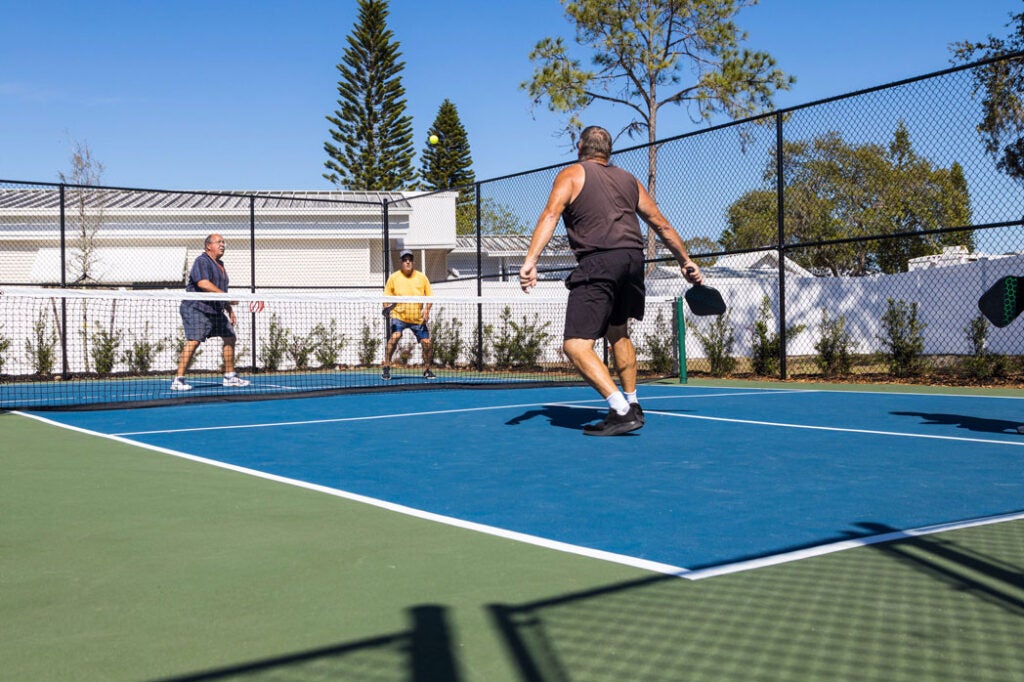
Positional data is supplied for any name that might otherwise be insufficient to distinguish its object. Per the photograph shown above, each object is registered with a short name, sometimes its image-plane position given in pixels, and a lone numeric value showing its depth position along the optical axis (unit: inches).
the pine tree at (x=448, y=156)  2123.5
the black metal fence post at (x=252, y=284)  662.2
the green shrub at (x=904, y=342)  474.3
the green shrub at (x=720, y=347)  549.0
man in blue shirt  455.2
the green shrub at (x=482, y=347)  657.6
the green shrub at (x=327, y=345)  711.1
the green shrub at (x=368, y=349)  717.9
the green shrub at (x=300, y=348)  710.5
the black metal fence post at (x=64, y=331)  576.4
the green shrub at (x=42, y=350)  615.7
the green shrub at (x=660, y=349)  574.9
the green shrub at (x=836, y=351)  507.2
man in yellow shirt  531.8
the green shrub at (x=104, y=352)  623.2
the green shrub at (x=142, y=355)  645.9
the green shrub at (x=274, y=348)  701.9
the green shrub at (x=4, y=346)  607.5
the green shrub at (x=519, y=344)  644.9
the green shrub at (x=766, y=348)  518.9
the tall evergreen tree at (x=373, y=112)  1695.4
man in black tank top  253.6
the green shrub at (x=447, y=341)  679.1
